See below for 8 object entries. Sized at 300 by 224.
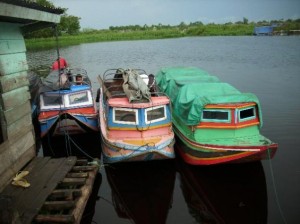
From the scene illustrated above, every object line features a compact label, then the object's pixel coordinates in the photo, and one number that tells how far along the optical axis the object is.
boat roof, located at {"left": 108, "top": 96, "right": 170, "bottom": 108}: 9.74
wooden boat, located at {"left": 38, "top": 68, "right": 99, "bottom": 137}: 11.90
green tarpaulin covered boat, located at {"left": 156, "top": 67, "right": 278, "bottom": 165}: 9.24
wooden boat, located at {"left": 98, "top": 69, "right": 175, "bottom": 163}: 9.48
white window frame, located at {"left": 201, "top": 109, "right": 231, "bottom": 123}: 9.79
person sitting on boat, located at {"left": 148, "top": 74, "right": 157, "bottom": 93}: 13.06
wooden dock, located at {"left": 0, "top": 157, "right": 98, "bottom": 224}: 5.99
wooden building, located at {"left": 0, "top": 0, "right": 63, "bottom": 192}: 6.86
